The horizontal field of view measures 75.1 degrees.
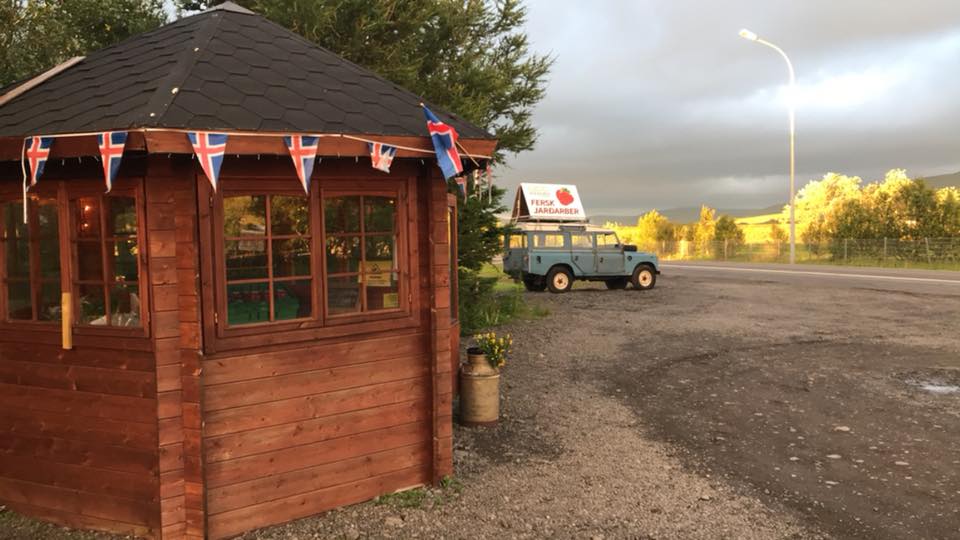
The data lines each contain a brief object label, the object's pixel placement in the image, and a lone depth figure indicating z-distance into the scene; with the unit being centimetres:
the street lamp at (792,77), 2614
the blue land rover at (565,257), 1883
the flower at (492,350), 674
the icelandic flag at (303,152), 378
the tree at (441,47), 1127
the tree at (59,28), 921
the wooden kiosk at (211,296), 389
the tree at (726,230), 4242
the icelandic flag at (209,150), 349
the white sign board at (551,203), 1966
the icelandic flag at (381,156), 411
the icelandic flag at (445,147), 429
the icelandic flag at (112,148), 346
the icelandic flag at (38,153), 366
